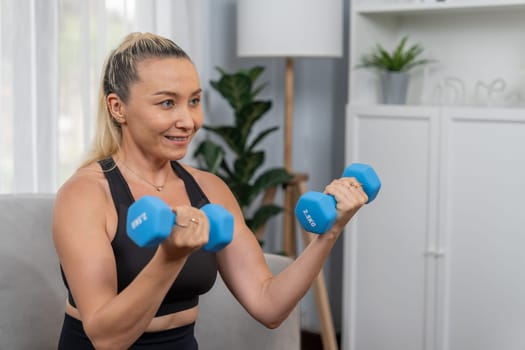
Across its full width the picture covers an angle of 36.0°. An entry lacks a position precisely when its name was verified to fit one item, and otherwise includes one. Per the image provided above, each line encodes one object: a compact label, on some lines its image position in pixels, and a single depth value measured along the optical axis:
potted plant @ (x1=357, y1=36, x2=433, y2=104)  2.91
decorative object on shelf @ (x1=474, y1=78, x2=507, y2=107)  2.89
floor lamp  2.73
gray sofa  1.70
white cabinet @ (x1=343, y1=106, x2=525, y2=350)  2.59
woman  1.42
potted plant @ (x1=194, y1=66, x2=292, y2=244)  2.80
